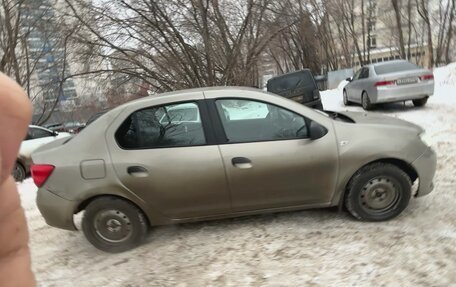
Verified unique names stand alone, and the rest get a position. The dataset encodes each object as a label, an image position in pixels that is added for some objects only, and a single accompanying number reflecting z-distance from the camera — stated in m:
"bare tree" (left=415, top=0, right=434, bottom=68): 32.91
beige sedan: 3.95
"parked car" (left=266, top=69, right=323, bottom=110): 11.12
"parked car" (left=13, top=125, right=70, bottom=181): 10.34
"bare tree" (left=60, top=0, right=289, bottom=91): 13.77
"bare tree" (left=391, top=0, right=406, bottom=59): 29.74
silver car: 11.02
